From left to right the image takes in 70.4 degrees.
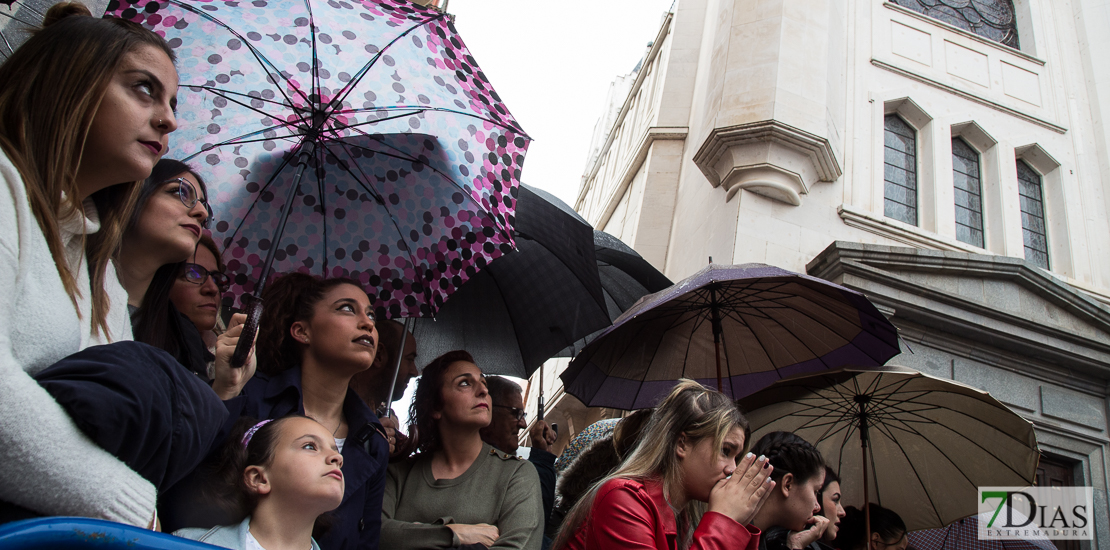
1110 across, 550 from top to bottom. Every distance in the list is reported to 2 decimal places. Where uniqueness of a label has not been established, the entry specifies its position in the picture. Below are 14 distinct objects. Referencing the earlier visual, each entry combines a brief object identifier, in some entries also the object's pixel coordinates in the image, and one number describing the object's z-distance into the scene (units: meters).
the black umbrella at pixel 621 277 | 5.35
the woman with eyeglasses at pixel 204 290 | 3.06
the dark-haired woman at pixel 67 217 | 1.34
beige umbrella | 4.54
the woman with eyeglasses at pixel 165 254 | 2.27
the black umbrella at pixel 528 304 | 4.54
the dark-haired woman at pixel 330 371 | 2.93
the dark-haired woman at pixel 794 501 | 3.66
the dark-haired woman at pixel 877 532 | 4.69
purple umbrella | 4.64
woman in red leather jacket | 2.66
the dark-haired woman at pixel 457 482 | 3.25
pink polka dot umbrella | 3.33
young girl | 2.34
